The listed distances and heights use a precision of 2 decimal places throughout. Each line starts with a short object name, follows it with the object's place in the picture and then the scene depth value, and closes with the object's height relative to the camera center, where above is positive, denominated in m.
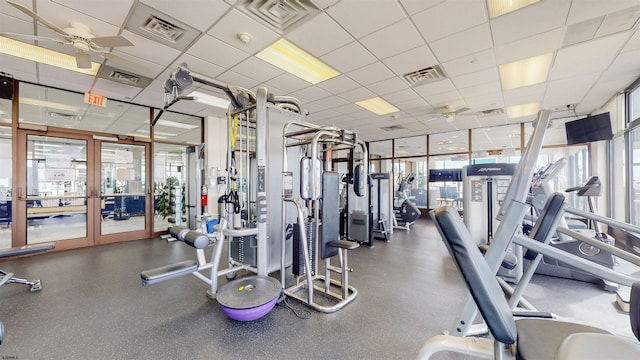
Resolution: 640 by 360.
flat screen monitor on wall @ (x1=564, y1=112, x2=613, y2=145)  4.65 +1.01
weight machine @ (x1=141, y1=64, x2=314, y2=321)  2.47 -0.22
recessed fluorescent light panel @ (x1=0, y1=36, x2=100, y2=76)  3.21 +1.83
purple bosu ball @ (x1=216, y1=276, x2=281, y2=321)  2.16 -1.10
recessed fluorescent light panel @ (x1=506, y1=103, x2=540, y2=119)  5.59 +1.68
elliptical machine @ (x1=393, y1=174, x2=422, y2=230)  6.56 -0.81
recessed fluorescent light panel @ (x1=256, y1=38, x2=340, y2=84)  3.38 +1.85
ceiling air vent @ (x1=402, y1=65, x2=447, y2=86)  3.89 +1.76
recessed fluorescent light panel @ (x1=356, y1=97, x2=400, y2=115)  5.39 +1.76
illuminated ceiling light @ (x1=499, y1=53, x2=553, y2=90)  3.62 +1.76
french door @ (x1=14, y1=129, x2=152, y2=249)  4.45 -0.06
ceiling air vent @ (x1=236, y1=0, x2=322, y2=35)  2.47 +1.82
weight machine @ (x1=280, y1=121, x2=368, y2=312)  2.57 -0.46
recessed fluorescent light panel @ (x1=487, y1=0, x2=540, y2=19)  2.44 +1.79
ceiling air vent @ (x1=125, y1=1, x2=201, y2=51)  2.62 +1.82
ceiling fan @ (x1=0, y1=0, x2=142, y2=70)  2.65 +1.64
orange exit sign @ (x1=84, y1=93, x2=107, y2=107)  4.55 +1.62
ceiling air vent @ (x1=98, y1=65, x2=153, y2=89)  3.88 +1.80
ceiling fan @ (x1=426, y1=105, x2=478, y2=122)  5.68 +1.64
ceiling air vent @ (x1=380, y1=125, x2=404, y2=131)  7.56 +1.68
